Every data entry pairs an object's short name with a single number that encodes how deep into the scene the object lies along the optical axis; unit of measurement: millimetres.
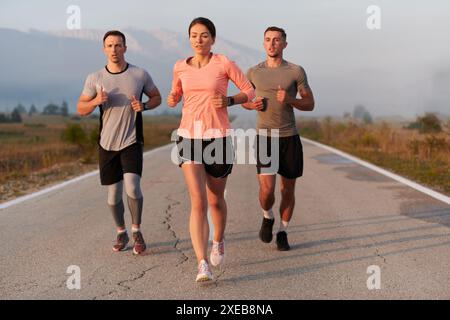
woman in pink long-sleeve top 4746
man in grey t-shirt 5613
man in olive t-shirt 5621
